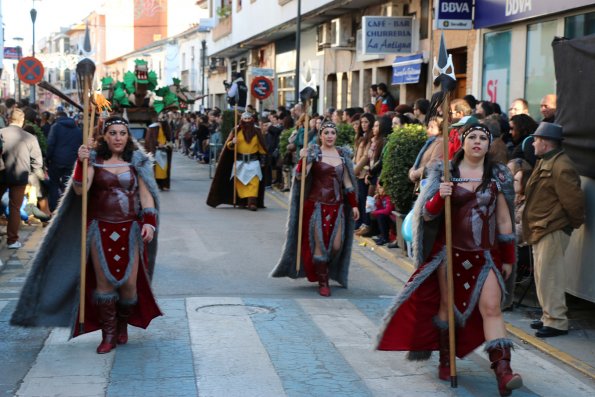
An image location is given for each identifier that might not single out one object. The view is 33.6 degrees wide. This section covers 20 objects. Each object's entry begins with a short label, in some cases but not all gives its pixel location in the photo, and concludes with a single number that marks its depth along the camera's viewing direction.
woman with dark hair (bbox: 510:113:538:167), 9.85
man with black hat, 8.05
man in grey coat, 12.85
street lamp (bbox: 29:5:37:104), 38.44
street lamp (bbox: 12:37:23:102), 43.55
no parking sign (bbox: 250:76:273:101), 25.98
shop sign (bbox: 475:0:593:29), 14.91
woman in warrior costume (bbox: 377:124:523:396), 6.48
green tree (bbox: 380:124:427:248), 12.32
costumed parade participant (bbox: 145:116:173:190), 21.98
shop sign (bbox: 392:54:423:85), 21.75
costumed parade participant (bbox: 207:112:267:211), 18.69
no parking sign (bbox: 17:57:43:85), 24.97
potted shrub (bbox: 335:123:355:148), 16.72
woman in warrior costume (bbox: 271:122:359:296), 10.09
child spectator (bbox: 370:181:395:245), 13.37
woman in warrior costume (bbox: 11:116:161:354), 7.25
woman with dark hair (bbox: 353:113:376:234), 14.30
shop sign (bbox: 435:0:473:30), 17.97
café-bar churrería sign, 22.89
